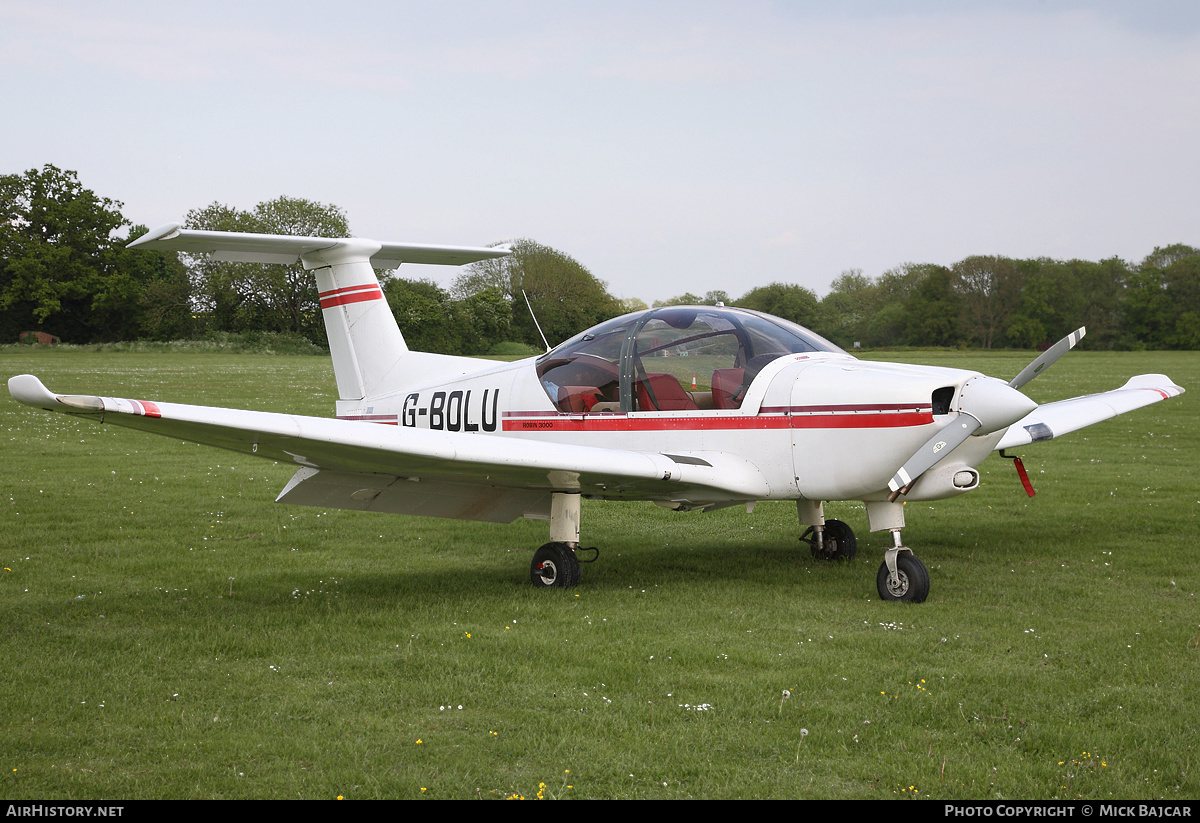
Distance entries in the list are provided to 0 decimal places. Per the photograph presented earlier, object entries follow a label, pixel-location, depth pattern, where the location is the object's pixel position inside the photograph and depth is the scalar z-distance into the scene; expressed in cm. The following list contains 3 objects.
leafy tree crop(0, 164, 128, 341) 6731
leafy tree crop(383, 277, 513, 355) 5197
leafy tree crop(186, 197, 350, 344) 6988
